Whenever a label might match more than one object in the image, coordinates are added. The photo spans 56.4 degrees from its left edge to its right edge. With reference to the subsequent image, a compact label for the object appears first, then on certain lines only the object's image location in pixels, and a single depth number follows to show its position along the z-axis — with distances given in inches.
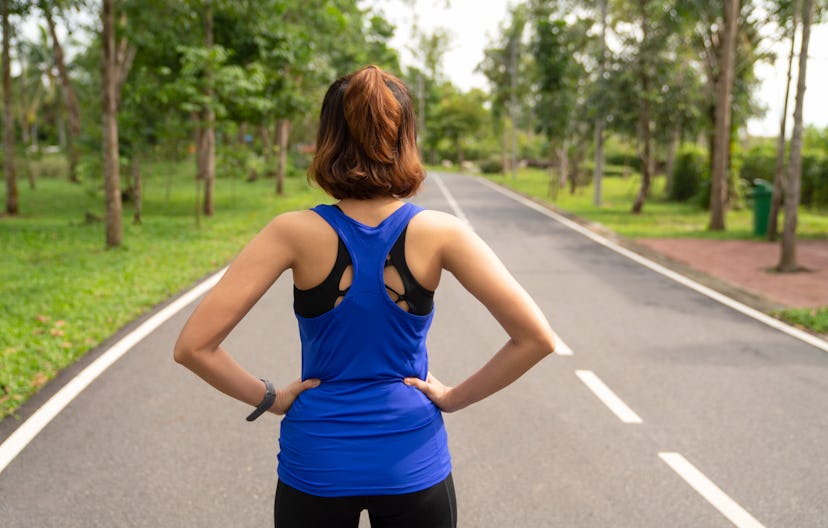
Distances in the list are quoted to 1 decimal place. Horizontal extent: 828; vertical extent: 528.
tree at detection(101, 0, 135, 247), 541.0
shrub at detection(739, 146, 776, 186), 1102.4
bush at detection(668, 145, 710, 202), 1161.4
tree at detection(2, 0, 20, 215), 771.4
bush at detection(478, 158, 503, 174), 2488.9
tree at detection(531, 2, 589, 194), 1202.6
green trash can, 712.4
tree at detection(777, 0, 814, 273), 486.6
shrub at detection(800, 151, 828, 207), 1004.6
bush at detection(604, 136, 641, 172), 2416.3
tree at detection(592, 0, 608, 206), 991.0
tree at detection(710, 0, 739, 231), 710.5
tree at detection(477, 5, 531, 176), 2117.4
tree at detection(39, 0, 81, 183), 1183.6
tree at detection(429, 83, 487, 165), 2851.9
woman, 69.8
